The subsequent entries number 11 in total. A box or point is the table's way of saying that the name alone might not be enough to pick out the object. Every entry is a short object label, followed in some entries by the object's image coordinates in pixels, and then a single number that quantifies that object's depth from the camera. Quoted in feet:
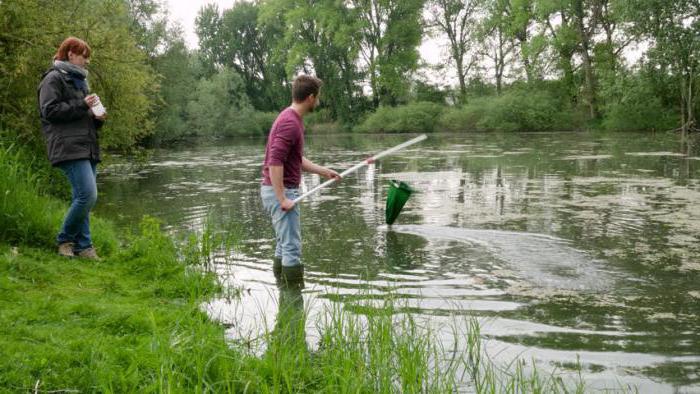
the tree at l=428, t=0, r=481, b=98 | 161.99
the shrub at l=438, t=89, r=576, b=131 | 130.11
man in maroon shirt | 18.06
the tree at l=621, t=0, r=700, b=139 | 101.81
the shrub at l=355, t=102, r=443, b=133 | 147.43
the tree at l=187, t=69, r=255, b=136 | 147.66
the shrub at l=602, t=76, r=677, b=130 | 109.09
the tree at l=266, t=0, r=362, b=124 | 160.76
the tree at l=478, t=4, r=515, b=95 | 154.30
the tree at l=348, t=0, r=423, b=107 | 160.04
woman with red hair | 17.70
